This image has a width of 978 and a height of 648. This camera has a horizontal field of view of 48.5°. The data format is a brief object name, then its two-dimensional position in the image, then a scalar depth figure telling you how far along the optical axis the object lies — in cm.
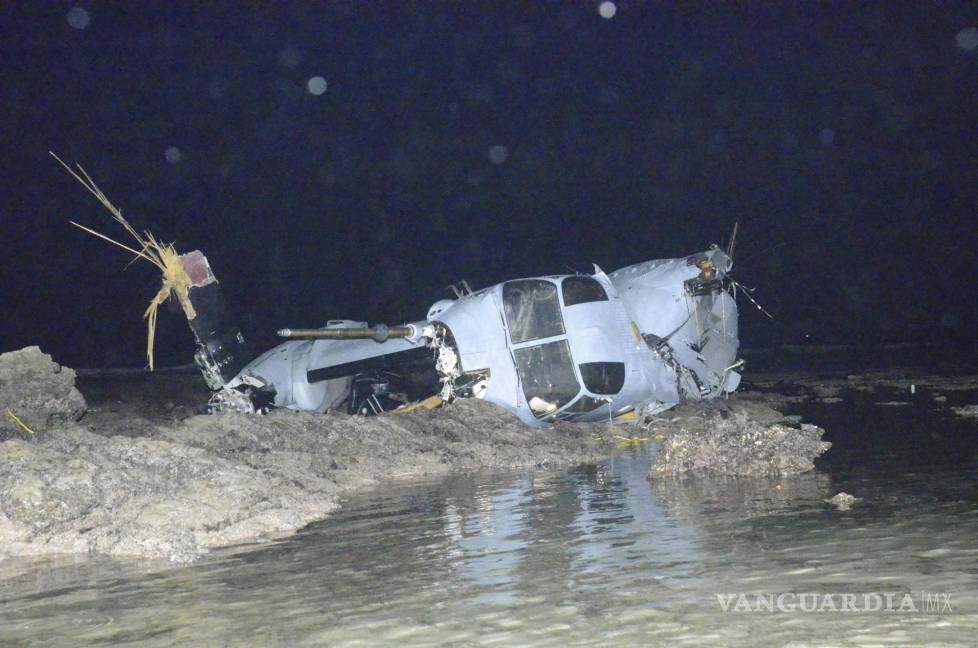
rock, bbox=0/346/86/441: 1270
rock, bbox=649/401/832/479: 1044
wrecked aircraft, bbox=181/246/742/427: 1511
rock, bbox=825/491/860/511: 844
